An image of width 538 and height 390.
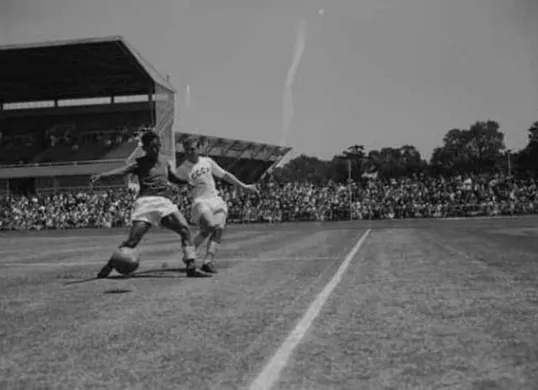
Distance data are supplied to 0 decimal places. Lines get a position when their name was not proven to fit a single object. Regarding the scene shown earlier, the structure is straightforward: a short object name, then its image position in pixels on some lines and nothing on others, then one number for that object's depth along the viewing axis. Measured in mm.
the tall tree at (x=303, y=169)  143375
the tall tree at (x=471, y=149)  123750
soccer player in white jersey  10648
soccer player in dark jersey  9664
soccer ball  9461
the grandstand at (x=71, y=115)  58312
